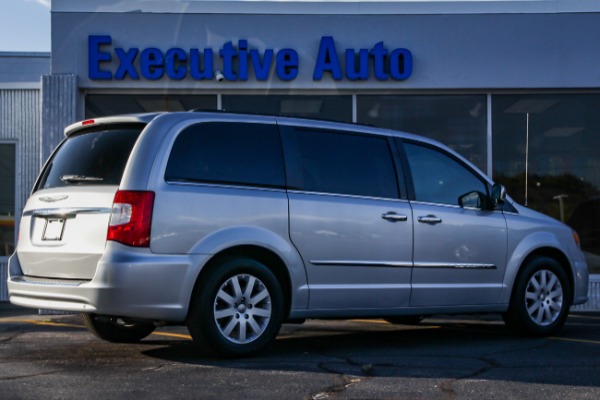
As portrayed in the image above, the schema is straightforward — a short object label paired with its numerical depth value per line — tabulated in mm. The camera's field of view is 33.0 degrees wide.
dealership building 13547
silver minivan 7004
